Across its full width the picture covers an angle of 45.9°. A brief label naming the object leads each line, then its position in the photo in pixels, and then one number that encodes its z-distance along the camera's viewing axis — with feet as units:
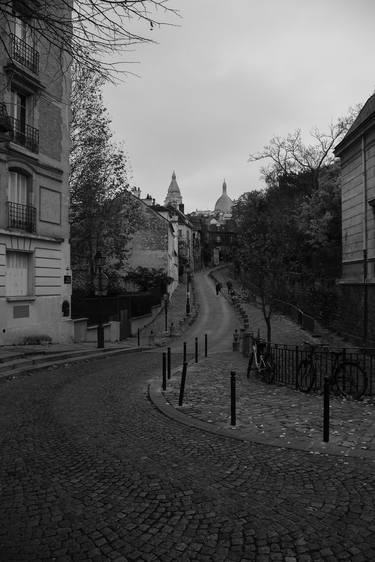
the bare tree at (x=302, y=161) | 121.60
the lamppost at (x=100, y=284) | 62.90
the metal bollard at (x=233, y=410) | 23.72
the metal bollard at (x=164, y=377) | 32.53
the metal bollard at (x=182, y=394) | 27.82
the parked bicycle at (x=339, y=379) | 30.35
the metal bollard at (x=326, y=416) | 20.48
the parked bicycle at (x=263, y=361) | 36.65
